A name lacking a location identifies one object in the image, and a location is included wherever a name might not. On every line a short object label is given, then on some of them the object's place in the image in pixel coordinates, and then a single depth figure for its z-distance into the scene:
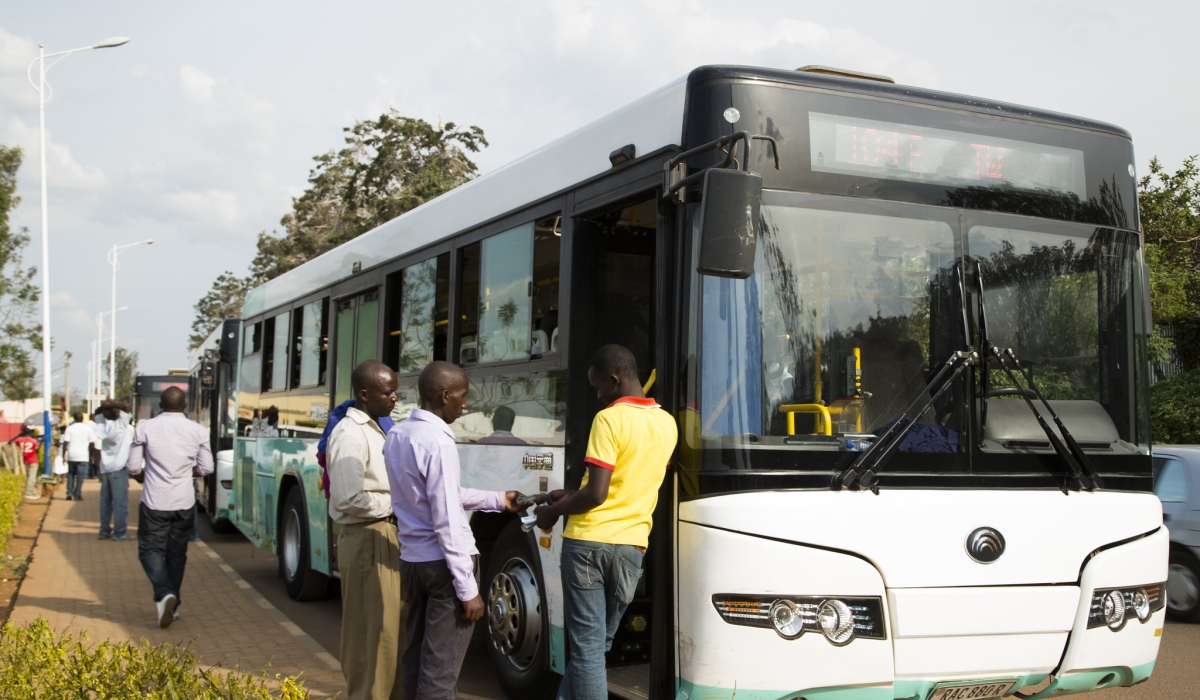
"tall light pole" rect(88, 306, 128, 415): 65.56
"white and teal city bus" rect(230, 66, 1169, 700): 4.32
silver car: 9.04
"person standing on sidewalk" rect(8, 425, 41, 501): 22.12
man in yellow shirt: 4.49
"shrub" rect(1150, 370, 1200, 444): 17.38
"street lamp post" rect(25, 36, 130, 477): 24.55
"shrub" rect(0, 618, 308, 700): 4.33
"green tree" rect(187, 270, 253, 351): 62.28
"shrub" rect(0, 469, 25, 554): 12.02
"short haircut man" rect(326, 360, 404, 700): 5.28
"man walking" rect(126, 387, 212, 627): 8.52
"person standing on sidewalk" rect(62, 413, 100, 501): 20.11
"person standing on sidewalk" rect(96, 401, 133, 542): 14.41
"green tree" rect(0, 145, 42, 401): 34.50
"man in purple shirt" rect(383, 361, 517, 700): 4.57
